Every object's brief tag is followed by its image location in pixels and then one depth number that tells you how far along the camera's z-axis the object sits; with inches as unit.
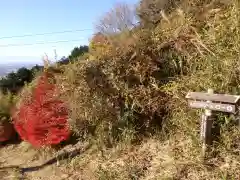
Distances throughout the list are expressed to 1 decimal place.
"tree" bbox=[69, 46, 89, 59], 430.4
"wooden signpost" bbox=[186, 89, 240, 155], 135.0
